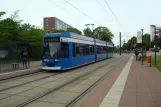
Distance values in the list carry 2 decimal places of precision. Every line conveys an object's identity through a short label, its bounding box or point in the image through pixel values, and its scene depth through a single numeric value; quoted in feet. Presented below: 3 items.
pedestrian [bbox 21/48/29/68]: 47.02
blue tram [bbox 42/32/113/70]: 42.81
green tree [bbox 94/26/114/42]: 240.14
